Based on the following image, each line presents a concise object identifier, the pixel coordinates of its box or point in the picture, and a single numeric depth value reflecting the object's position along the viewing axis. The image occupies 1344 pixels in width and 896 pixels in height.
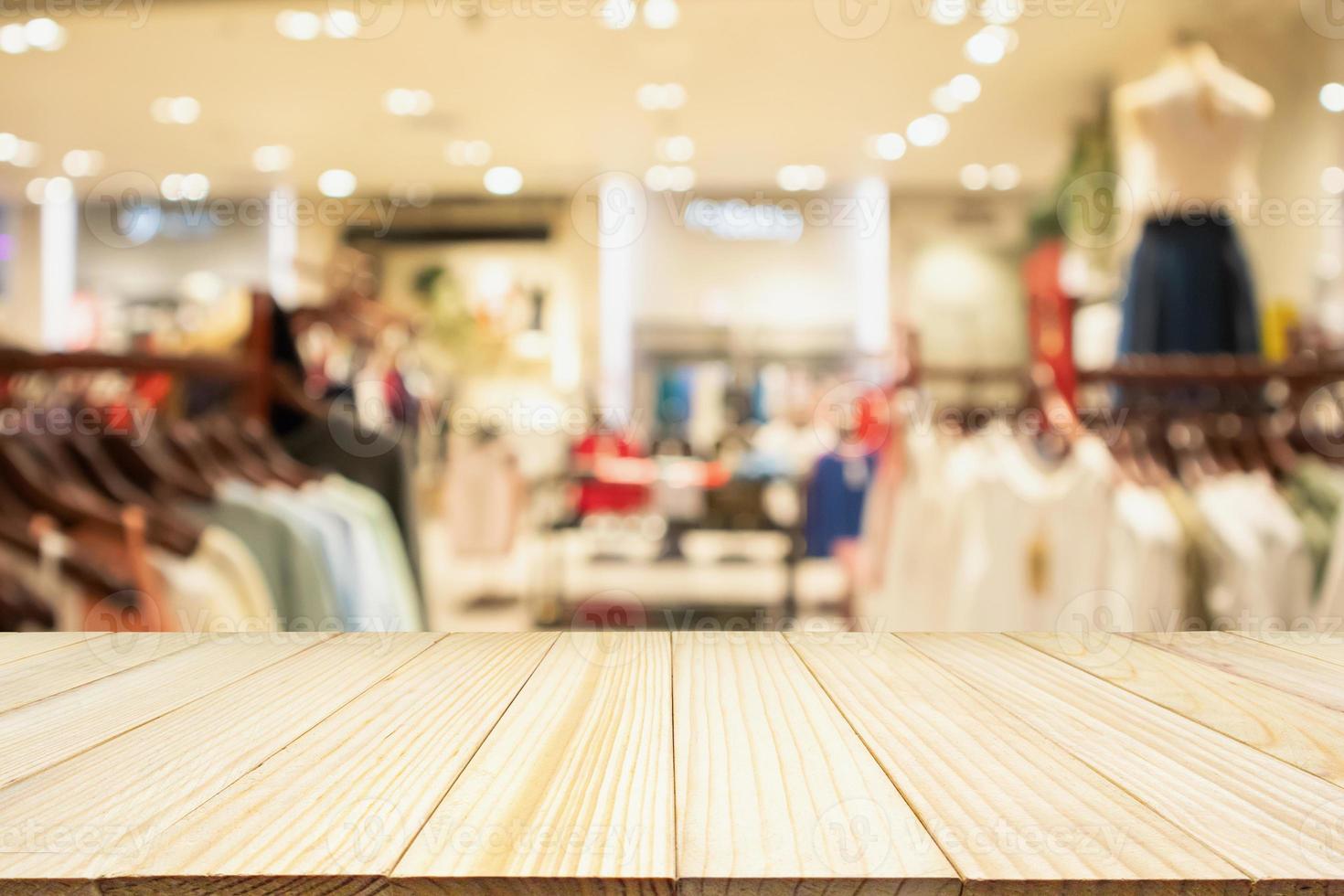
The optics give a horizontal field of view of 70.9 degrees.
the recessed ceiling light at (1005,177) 7.52
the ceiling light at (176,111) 6.41
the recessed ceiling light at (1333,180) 4.20
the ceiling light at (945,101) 5.98
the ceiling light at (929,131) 6.53
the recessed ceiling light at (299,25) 4.92
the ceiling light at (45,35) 5.05
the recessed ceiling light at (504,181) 8.17
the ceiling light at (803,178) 7.86
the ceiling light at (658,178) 8.22
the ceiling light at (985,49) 5.16
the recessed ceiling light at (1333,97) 4.20
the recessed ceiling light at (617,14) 4.74
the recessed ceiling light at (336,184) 8.14
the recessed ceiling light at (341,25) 4.91
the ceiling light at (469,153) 7.38
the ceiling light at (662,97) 6.02
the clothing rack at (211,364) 1.53
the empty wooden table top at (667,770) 0.37
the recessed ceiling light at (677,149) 7.17
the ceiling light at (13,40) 5.06
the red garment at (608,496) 4.77
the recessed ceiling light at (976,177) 7.64
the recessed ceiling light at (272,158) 7.52
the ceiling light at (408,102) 6.19
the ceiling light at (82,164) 7.78
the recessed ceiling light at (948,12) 4.65
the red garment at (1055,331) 1.88
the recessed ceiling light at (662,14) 4.79
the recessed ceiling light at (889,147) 6.99
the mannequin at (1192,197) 2.61
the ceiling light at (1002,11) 4.64
